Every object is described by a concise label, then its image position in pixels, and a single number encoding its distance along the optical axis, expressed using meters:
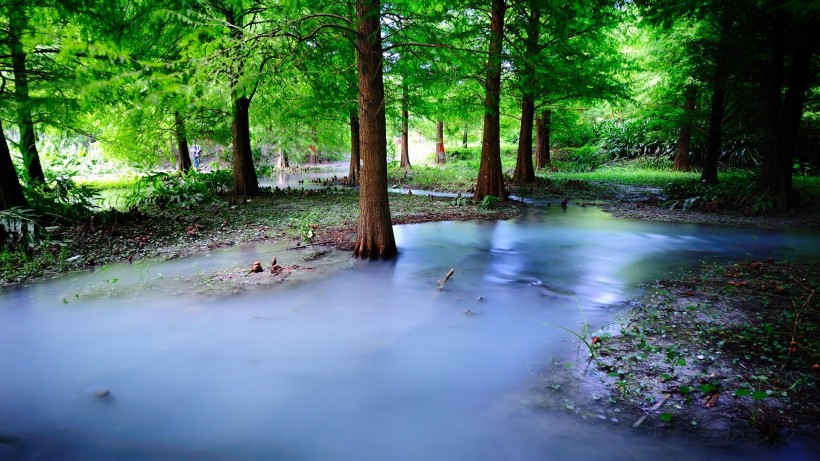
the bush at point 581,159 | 28.84
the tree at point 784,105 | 11.88
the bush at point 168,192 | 13.85
